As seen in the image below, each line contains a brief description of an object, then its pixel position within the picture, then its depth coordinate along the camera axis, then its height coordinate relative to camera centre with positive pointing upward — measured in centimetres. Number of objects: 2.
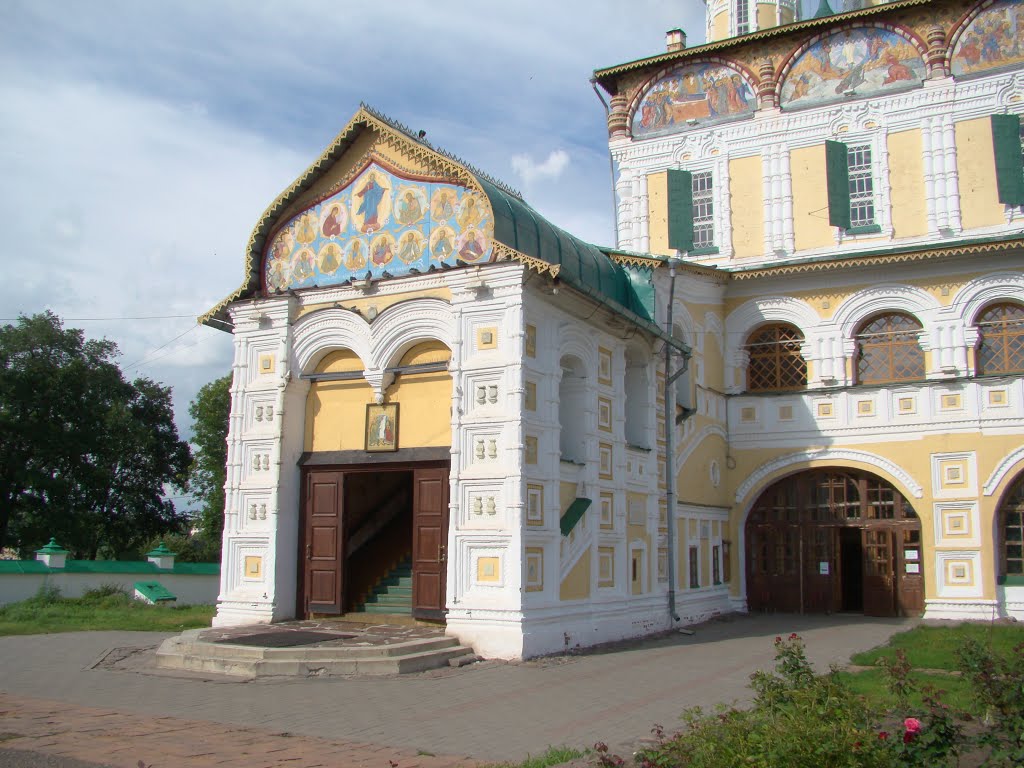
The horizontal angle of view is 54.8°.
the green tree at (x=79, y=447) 3400 +320
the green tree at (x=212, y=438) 3775 +375
